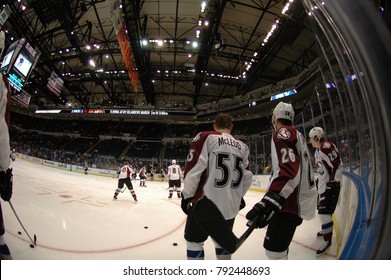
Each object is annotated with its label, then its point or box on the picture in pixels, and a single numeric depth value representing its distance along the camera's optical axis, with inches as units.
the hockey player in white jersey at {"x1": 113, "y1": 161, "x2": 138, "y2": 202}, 172.4
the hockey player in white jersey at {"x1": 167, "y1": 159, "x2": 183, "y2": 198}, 210.1
